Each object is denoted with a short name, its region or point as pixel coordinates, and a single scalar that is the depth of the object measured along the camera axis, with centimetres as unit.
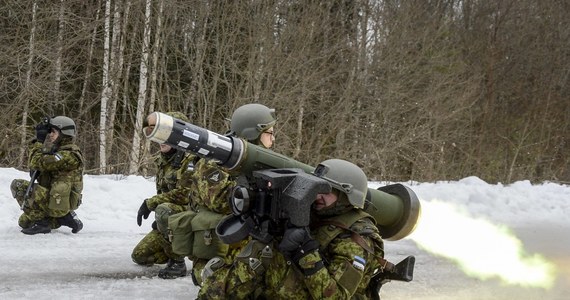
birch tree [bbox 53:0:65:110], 1484
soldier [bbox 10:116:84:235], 771
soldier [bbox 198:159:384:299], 357
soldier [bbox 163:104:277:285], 475
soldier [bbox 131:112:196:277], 598
